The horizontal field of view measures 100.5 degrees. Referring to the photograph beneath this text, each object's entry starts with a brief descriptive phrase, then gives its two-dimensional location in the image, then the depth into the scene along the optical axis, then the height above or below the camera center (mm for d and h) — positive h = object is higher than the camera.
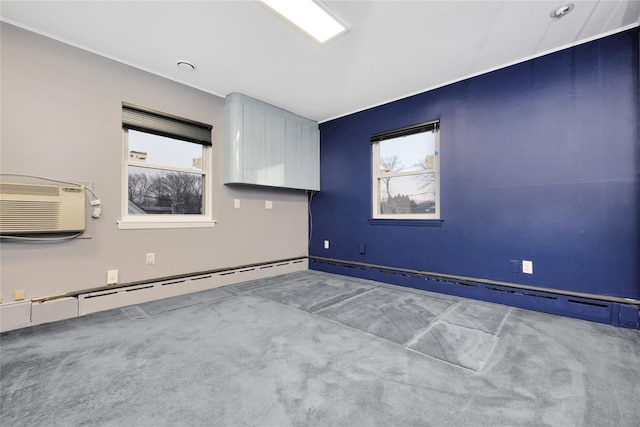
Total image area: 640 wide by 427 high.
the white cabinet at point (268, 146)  3369 +1012
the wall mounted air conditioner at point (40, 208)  2062 +84
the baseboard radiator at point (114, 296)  2133 -766
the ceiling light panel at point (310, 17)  1911 +1544
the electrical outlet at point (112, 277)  2578 -571
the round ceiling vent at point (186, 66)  2707 +1573
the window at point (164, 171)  2797 +545
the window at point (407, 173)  3350 +598
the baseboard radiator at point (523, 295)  2211 -785
